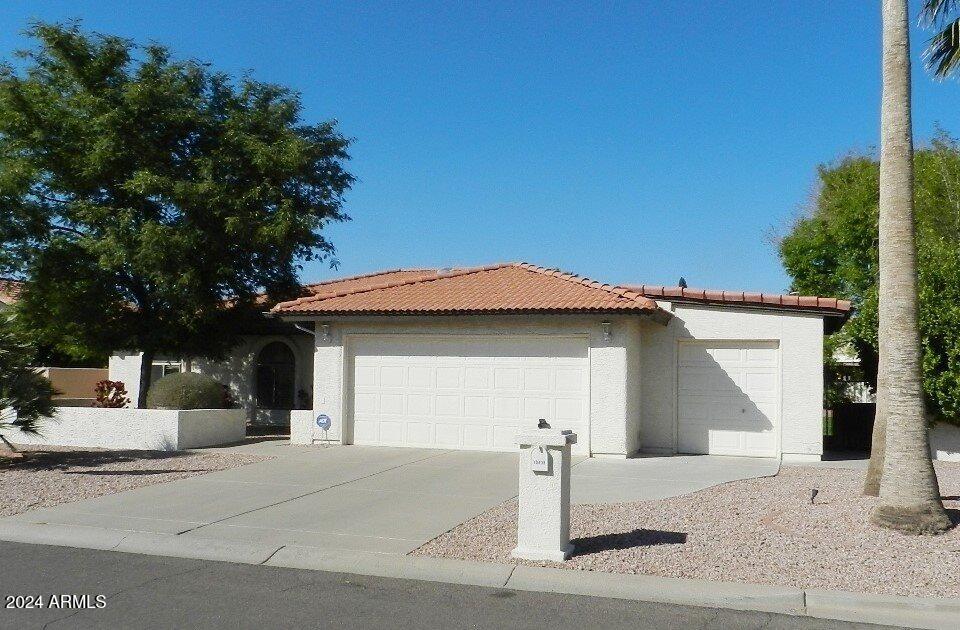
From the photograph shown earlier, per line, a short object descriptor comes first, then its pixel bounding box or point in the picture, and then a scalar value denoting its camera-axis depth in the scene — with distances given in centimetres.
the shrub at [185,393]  1714
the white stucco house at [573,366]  1513
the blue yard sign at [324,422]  1666
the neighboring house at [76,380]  3006
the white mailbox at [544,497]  777
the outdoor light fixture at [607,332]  1492
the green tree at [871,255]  1555
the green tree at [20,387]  1405
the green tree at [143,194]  1816
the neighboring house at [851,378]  2297
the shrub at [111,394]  1948
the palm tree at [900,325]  870
